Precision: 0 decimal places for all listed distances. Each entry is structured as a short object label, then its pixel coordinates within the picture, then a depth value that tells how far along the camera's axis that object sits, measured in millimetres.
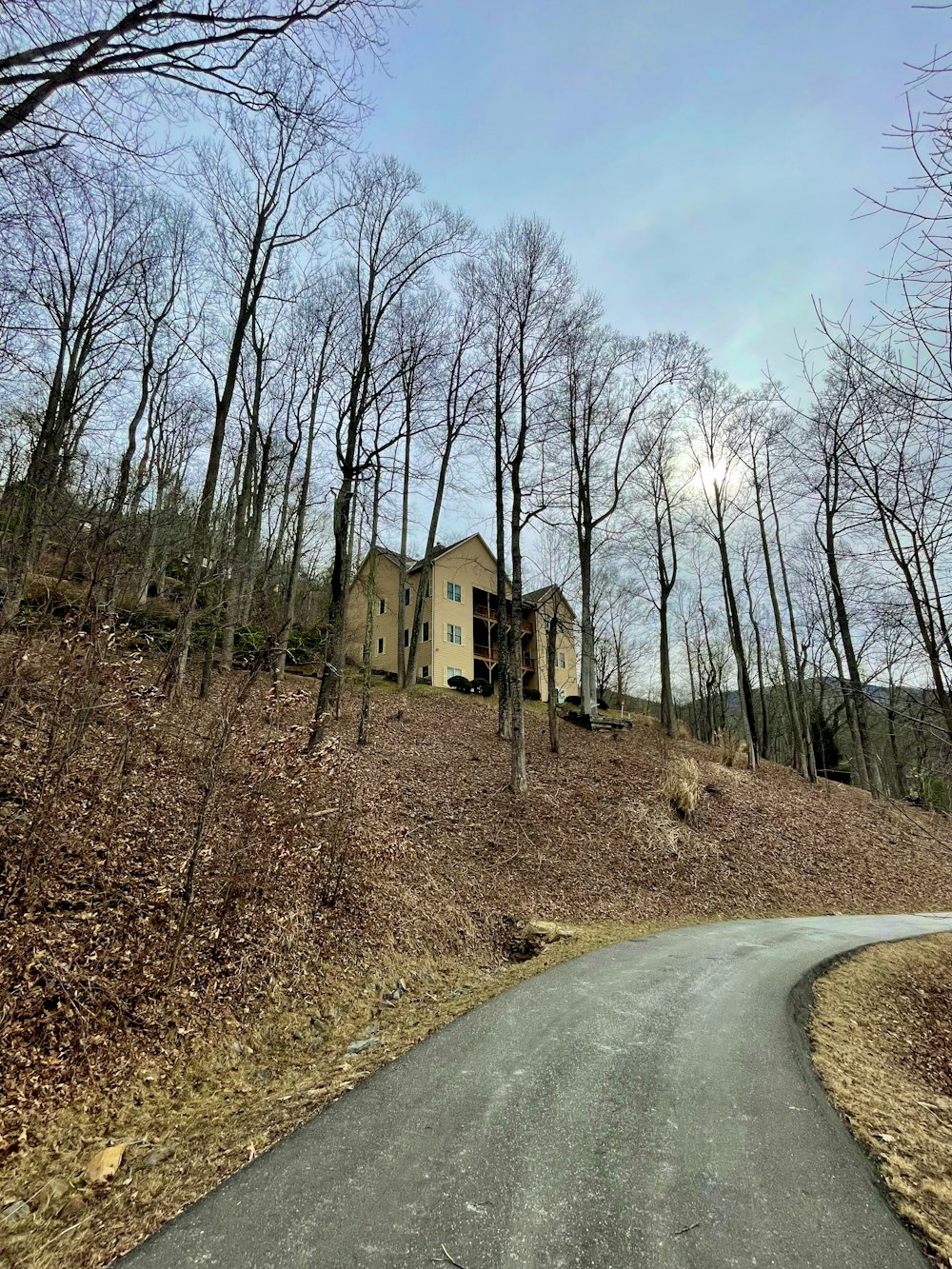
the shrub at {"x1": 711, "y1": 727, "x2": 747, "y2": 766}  20234
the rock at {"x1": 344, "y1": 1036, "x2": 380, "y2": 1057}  4926
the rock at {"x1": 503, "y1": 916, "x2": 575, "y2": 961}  8070
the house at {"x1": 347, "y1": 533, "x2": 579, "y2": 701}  31984
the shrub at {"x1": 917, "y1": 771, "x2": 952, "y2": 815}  14031
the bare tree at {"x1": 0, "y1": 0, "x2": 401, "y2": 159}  3943
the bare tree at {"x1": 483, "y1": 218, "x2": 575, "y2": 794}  14391
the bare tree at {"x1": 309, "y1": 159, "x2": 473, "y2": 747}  11484
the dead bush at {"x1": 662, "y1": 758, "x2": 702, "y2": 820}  14148
